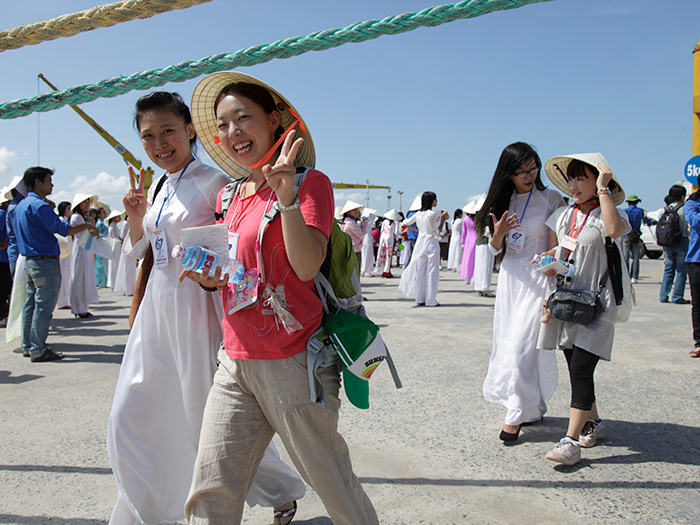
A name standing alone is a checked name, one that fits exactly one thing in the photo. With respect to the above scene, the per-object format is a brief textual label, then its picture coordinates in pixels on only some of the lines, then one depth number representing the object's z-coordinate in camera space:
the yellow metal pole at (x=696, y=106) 9.84
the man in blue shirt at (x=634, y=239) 12.00
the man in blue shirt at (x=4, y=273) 8.02
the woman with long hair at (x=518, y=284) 3.49
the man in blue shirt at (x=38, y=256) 6.06
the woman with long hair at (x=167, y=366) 2.30
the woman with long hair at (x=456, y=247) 18.95
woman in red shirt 1.81
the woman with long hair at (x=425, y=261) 9.98
